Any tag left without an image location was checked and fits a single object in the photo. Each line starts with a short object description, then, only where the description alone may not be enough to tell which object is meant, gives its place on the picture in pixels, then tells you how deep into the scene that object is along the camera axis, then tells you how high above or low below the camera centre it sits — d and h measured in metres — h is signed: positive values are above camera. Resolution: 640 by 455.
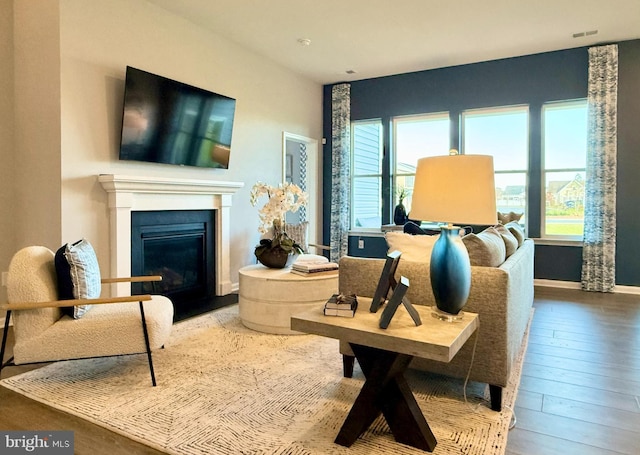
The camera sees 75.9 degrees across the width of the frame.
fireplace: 3.52 +0.13
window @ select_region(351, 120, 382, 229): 6.54 +0.69
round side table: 3.24 -0.64
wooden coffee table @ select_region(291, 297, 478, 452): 1.68 -0.64
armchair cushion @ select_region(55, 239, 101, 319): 2.34 -0.35
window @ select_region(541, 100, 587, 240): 5.20 +0.63
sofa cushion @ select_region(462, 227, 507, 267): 2.21 -0.19
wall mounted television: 3.65 +0.93
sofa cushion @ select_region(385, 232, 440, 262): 2.42 -0.18
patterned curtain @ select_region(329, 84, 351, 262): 6.52 +0.79
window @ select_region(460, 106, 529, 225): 5.50 +1.00
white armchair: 2.23 -0.60
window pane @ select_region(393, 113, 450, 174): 6.03 +1.18
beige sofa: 2.07 -0.48
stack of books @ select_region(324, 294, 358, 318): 1.86 -0.42
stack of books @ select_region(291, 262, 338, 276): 3.39 -0.44
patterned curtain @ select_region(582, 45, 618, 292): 4.82 +0.55
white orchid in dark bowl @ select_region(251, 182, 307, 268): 3.65 -0.05
